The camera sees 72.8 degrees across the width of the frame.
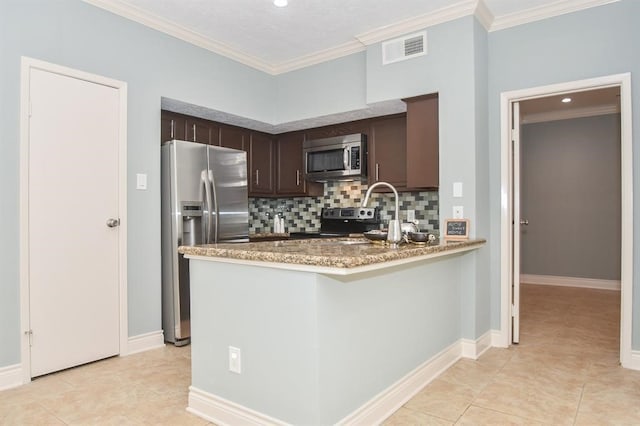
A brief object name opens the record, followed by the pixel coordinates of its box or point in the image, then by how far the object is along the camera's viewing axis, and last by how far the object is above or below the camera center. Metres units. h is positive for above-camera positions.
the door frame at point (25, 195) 2.77 +0.11
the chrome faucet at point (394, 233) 2.61 -0.13
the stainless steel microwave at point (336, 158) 4.46 +0.57
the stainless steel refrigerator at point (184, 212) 3.59 +0.00
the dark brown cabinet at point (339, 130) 4.55 +0.90
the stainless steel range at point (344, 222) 4.73 -0.12
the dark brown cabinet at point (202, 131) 4.23 +0.81
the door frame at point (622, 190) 3.06 +0.10
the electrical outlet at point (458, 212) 3.42 -0.01
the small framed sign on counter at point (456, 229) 3.32 -0.14
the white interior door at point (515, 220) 3.68 -0.08
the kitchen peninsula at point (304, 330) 1.92 -0.60
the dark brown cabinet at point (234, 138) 4.57 +0.80
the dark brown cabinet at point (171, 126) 4.00 +0.81
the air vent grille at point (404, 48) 3.63 +1.40
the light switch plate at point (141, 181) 3.45 +0.25
